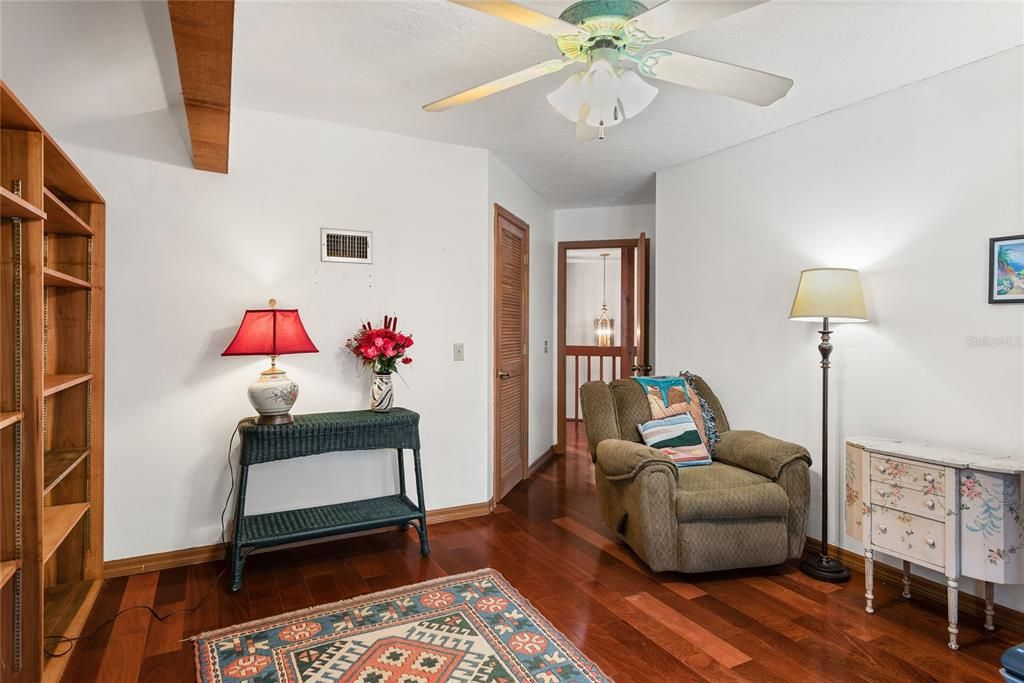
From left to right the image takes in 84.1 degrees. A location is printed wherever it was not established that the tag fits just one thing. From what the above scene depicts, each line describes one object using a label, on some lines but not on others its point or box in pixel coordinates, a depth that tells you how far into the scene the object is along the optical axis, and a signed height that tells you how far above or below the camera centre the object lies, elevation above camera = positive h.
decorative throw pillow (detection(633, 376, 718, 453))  3.28 -0.38
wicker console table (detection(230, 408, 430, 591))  2.68 -0.59
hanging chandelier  7.44 +0.14
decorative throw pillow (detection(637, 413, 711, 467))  3.11 -0.57
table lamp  2.72 -0.06
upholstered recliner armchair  2.69 -0.81
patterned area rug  1.98 -1.18
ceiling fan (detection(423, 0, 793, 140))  1.54 +0.84
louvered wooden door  3.92 -0.09
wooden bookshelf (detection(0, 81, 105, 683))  1.71 -0.20
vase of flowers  3.10 -0.10
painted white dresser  2.12 -0.69
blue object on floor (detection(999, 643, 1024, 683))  1.37 -0.79
